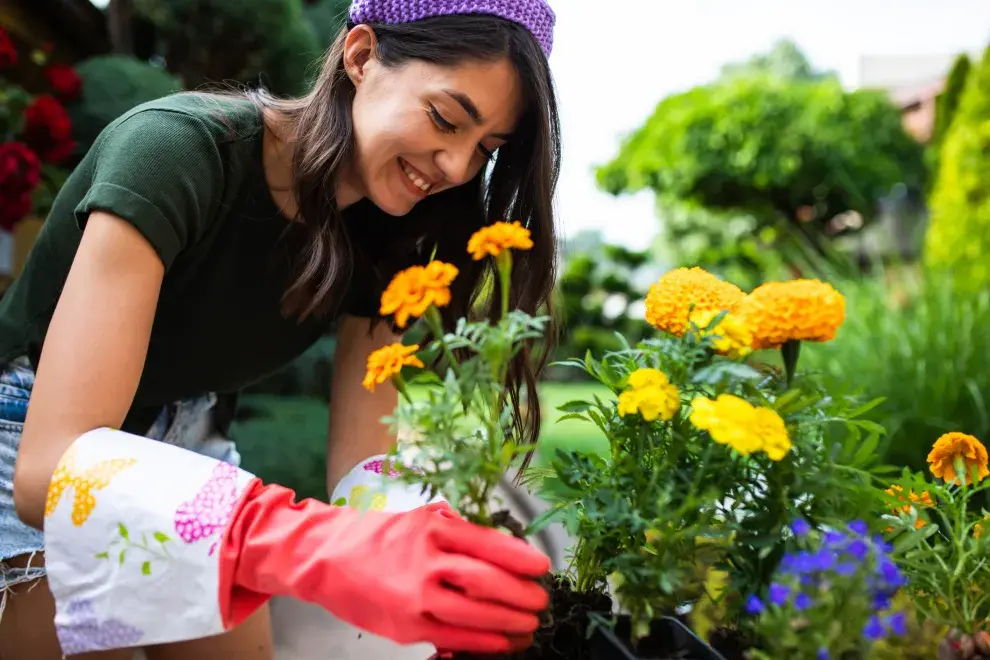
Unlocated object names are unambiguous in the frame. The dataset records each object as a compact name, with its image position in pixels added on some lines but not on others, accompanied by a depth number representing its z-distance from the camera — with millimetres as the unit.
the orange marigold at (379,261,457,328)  656
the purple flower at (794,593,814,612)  550
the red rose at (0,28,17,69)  1767
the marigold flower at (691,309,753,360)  665
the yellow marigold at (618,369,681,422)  655
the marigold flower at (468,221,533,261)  692
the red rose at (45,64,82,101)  2037
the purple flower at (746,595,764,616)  576
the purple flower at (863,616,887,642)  546
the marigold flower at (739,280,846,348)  637
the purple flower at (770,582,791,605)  558
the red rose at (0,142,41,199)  1751
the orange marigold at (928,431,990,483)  793
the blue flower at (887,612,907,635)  550
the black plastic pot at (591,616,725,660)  671
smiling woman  699
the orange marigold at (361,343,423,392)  656
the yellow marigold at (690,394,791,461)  584
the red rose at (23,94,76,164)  1900
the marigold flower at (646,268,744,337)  746
